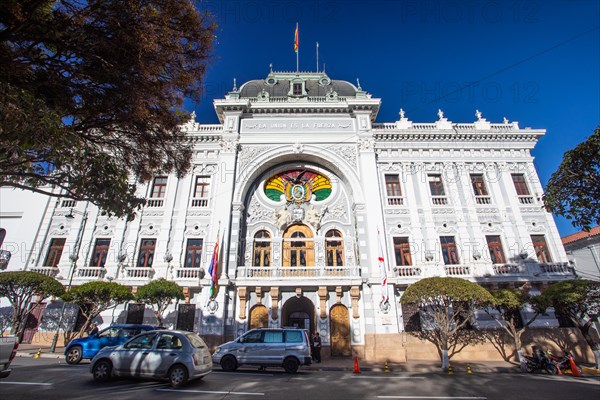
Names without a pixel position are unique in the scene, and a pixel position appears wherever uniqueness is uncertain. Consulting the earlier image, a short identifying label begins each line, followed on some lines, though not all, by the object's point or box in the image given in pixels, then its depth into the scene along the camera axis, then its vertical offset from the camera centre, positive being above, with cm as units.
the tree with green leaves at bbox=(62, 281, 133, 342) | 1485 +153
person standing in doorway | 1565 -105
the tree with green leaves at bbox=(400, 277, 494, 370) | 1395 +105
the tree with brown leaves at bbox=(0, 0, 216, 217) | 512 +464
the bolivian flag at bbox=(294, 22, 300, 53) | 2512 +2167
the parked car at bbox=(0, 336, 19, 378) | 745 -53
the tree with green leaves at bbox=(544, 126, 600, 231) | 870 +378
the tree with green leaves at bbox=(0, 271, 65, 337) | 1474 +189
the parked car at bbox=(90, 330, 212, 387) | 829 -82
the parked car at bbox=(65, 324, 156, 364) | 1195 -48
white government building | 1795 +628
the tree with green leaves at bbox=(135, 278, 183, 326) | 1555 +163
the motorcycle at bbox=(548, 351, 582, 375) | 1307 -164
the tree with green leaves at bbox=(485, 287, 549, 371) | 1450 +80
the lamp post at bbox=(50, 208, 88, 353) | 1546 +392
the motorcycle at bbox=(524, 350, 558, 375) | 1310 -172
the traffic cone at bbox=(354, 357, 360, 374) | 1285 -168
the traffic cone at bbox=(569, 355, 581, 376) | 1241 -185
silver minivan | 1224 -98
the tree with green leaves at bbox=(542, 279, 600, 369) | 1359 +87
